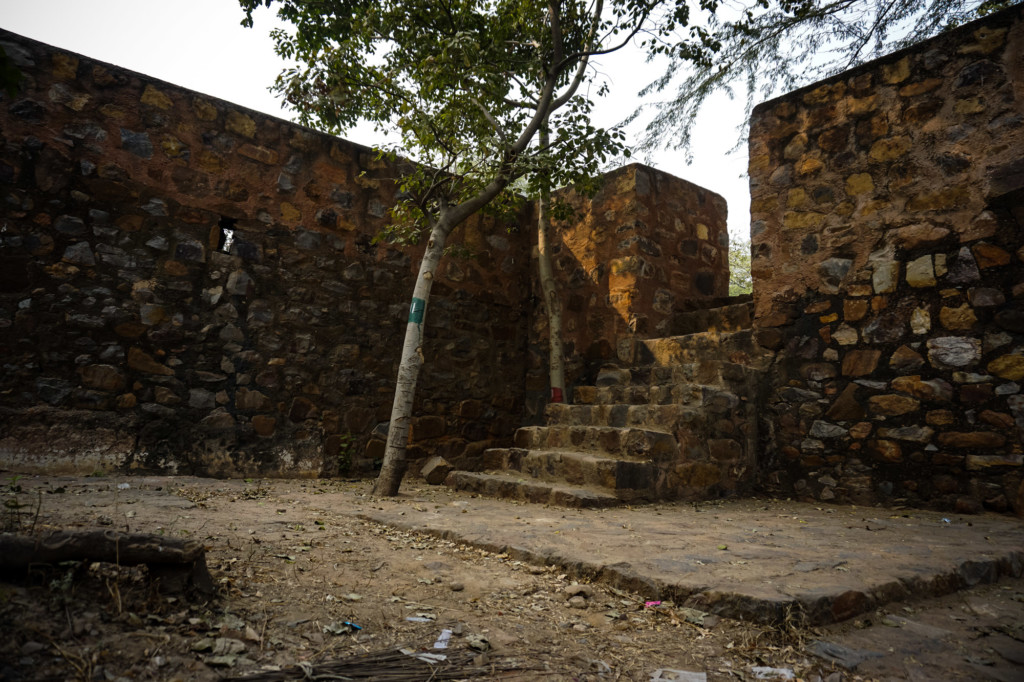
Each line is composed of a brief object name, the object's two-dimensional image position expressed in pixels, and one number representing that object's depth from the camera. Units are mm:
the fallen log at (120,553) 1335
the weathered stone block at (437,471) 4465
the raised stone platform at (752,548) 1716
